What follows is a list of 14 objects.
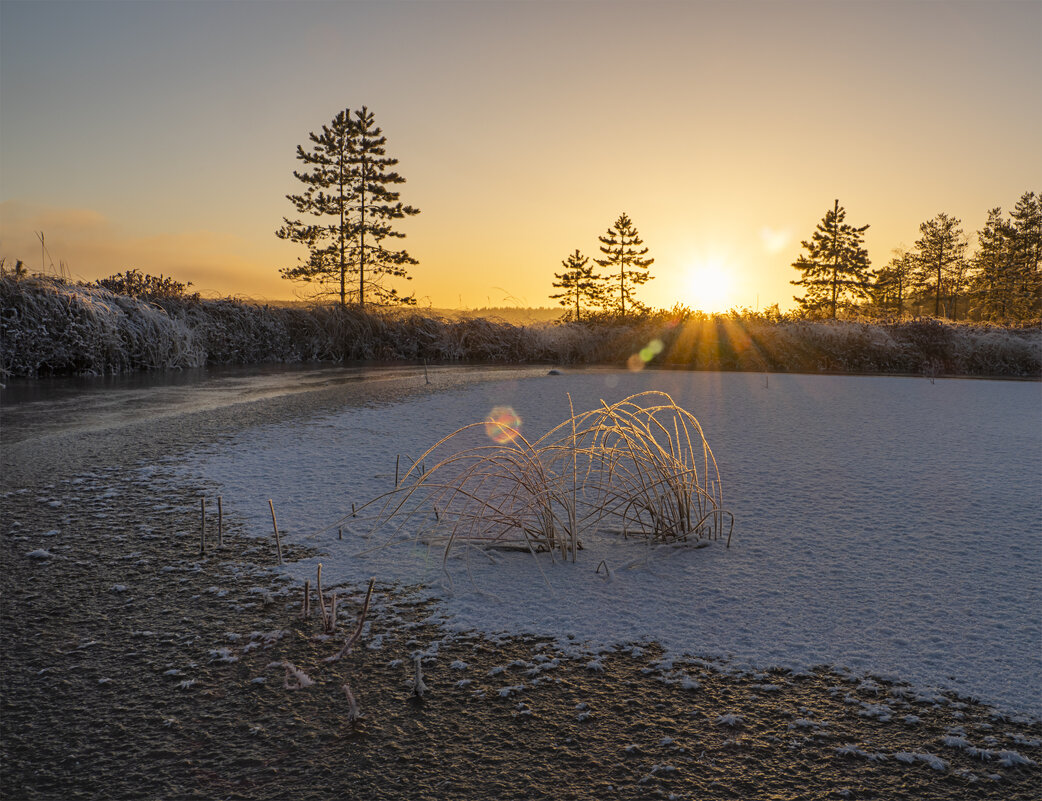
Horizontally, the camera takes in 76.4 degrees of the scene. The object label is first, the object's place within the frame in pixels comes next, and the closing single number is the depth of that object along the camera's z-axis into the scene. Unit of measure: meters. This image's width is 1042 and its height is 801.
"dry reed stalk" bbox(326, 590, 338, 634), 2.08
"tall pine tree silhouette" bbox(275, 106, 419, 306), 30.77
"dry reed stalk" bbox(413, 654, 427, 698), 1.78
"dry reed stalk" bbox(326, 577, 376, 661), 1.91
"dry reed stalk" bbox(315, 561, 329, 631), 2.14
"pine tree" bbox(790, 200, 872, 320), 49.12
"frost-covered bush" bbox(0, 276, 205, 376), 11.43
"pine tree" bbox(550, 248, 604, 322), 49.00
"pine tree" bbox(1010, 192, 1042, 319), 51.28
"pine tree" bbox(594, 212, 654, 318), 46.84
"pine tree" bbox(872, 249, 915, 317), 59.03
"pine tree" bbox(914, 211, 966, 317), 59.62
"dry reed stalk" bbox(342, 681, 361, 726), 1.67
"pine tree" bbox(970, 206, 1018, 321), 52.97
